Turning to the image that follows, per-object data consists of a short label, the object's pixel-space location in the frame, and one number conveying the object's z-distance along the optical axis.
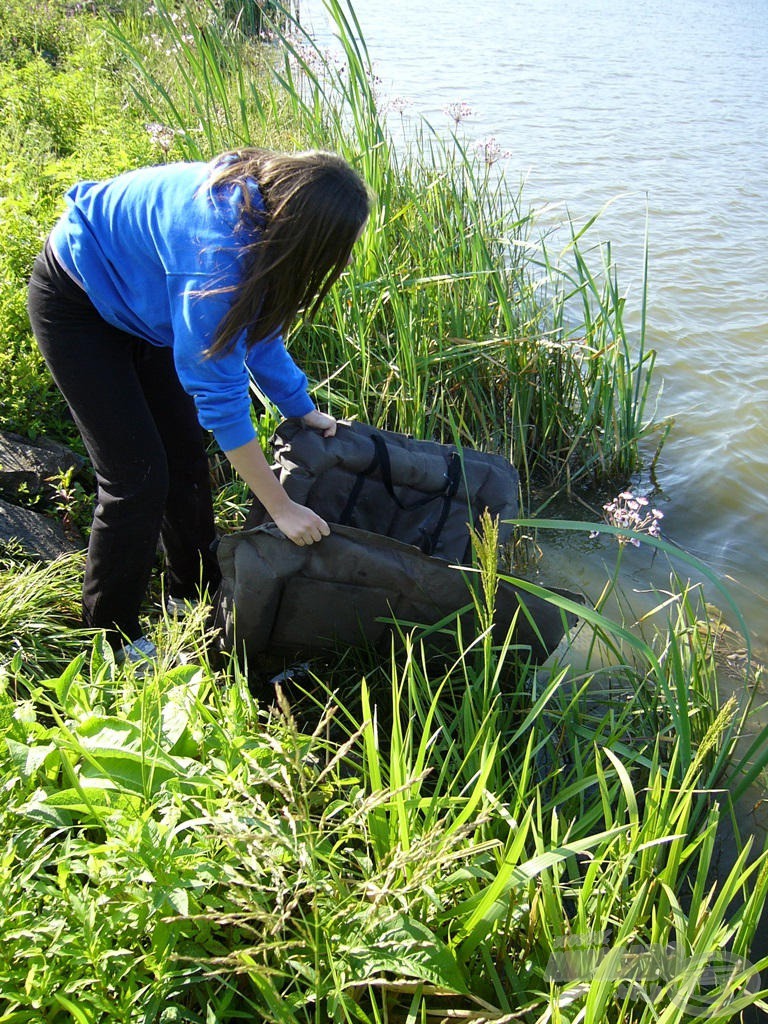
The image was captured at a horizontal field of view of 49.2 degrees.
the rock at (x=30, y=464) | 2.76
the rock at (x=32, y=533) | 2.55
